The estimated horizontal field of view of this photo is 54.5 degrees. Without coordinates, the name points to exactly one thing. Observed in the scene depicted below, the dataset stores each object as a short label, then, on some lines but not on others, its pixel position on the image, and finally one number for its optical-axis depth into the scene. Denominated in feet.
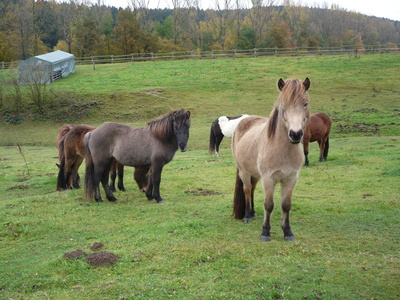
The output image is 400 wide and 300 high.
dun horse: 16.40
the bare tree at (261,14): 237.59
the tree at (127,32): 182.19
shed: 101.30
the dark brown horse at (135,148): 29.04
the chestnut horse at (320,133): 43.37
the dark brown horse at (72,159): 33.86
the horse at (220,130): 55.06
